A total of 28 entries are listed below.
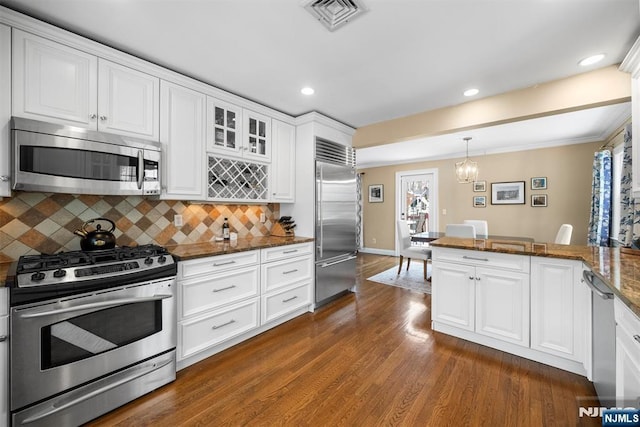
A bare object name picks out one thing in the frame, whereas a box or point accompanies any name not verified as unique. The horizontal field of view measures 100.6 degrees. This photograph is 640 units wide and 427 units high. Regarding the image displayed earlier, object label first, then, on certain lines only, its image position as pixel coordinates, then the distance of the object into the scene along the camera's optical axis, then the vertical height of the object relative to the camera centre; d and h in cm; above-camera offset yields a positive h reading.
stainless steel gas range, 138 -72
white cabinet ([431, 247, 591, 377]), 198 -76
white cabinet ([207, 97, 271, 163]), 258 +85
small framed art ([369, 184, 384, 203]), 692 +52
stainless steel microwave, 160 +35
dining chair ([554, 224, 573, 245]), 344 -28
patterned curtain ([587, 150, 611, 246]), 378 +21
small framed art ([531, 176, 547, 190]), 493 +58
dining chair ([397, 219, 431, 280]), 443 -62
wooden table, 409 -38
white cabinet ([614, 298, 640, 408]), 103 -60
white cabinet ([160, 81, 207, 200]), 226 +63
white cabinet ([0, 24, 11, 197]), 155 +61
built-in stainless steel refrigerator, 330 -10
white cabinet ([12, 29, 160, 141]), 163 +85
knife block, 333 -24
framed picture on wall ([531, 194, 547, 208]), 493 +25
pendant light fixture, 440 +71
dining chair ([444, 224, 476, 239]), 360 -24
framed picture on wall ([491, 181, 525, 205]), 517 +41
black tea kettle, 194 -20
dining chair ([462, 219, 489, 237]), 455 -22
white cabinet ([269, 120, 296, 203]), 319 +62
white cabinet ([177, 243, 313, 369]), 209 -77
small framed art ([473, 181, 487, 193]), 555 +58
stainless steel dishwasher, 142 -75
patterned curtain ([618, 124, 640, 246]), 273 +7
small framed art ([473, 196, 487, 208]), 555 +25
